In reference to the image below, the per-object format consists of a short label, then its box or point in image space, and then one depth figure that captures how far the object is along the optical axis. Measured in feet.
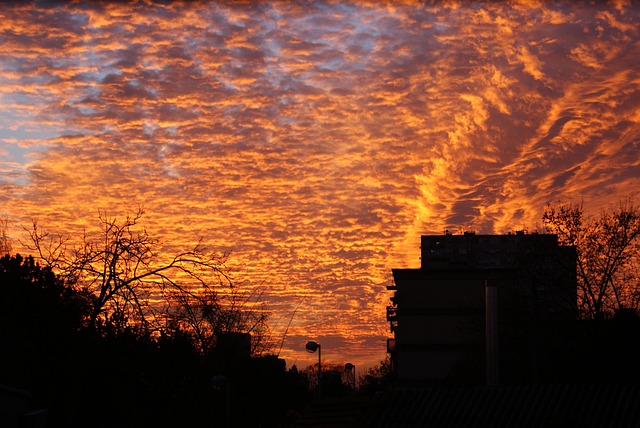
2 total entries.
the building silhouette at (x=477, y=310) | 143.13
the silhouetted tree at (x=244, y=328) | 128.98
